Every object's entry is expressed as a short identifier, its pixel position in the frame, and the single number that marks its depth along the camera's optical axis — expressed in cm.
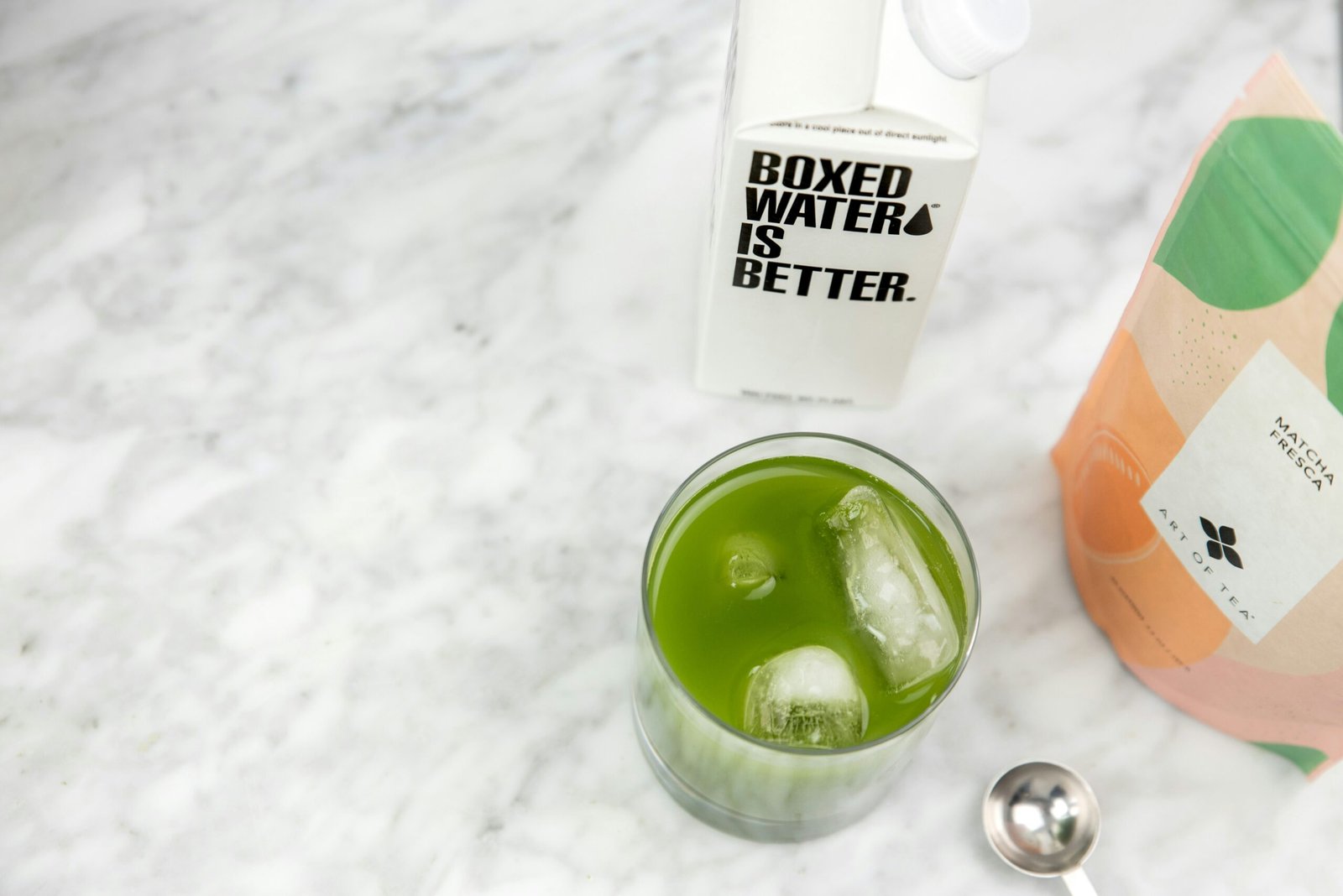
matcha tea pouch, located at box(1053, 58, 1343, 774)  61
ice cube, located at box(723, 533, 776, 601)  76
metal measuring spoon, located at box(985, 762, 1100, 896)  80
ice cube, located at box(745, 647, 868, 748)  71
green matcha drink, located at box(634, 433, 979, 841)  72
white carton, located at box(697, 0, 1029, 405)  68
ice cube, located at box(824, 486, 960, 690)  74
